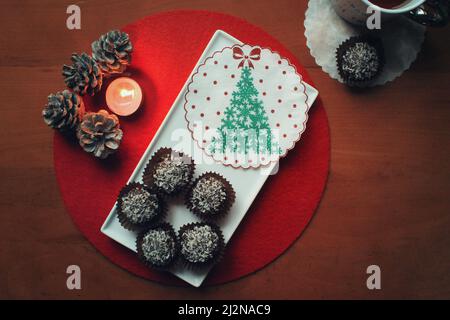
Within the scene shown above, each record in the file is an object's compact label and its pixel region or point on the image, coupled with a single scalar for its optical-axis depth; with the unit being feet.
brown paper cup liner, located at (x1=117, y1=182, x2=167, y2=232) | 2.72
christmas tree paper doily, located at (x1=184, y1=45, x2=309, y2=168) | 2.77
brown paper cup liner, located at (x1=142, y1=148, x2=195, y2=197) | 2.72
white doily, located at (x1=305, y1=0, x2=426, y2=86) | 2.84
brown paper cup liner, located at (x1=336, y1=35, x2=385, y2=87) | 2.77
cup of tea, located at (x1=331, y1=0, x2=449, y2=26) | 2.40
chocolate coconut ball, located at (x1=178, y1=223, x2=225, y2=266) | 2.62
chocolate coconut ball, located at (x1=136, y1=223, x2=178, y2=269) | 2.63
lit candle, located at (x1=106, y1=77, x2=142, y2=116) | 2.85
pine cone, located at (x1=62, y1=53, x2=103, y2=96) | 2.72
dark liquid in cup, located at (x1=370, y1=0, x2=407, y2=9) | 2.52
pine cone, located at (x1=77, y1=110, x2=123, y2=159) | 2.69
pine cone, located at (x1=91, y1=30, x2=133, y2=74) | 2.73
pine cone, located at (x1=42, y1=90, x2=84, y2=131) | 2.68
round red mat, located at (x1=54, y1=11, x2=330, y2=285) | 2.84
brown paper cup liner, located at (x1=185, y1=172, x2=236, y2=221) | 2.72
